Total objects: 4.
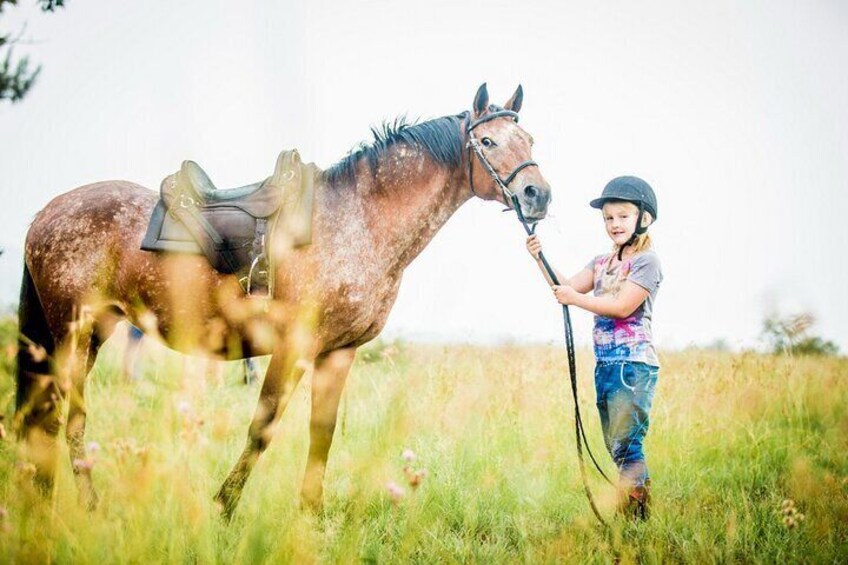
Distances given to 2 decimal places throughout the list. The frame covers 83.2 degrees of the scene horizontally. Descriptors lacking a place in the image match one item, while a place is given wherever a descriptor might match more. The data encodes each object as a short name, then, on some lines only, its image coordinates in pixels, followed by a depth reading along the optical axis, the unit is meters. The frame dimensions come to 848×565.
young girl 2.94
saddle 2.91
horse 2.91
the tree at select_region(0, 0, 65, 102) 5.44
